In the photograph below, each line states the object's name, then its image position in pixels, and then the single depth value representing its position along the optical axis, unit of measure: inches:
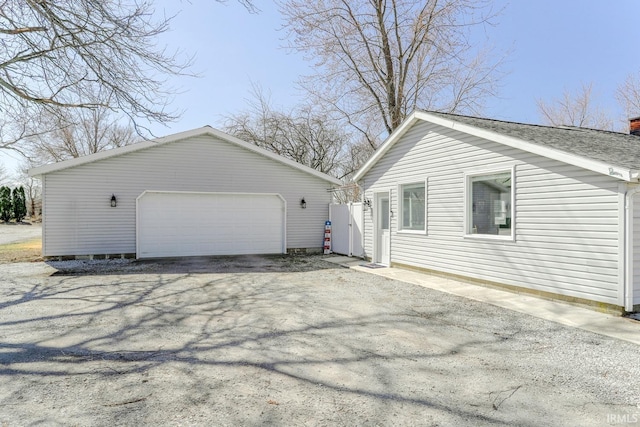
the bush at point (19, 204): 1306.6
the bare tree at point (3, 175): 1568.4
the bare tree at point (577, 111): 853.8
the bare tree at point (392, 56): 611.5
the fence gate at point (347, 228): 462.0
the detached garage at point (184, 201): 433.7
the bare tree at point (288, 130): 861.8
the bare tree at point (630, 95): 734.5
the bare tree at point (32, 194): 1571.9
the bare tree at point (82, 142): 1033.5
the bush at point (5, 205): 1267.2
